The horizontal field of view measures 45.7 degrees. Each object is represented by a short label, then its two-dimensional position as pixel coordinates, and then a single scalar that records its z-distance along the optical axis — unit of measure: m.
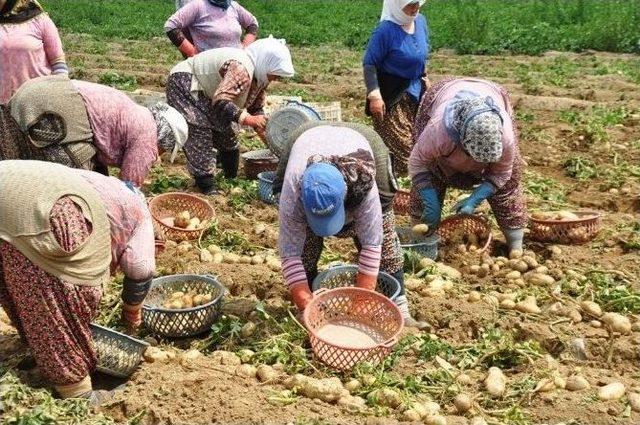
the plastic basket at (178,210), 4.71
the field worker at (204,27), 5.87
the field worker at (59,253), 2.64
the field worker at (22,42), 4.68
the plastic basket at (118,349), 3.04
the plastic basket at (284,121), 5.09
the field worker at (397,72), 5.28
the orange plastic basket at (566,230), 4.67
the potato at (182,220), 4.82
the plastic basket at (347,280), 3.64
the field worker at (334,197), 2.93
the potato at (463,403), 2.93
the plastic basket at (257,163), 5.96
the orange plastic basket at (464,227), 4.64
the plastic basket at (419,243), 4.35
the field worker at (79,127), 3.75
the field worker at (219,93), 4.99
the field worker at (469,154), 3.72
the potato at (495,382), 3.03
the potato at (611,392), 2.99
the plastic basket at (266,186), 5.43
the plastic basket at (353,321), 3.13
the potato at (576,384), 3.08
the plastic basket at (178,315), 3.41
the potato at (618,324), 3.59
